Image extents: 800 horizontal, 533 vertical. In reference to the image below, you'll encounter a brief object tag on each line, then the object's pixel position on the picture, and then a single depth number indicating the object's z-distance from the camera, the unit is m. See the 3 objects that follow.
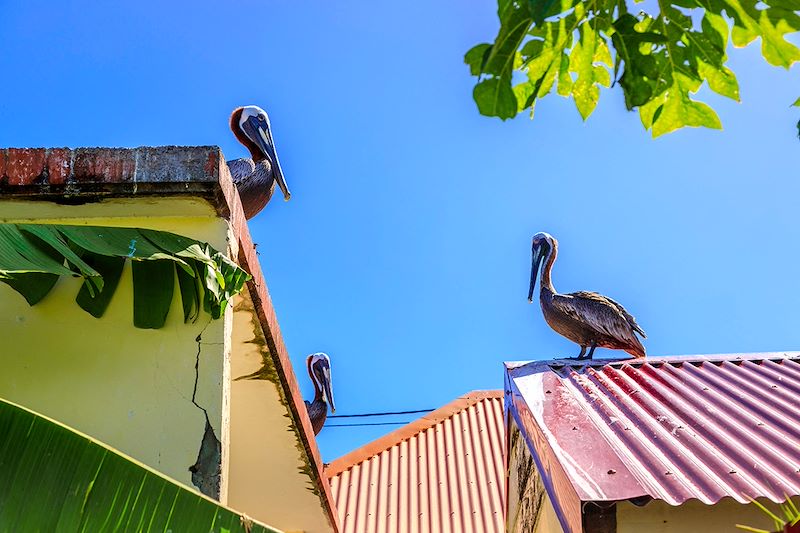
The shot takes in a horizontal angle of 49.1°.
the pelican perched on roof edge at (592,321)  8.17
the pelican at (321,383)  12.66
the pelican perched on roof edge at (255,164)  7.16
